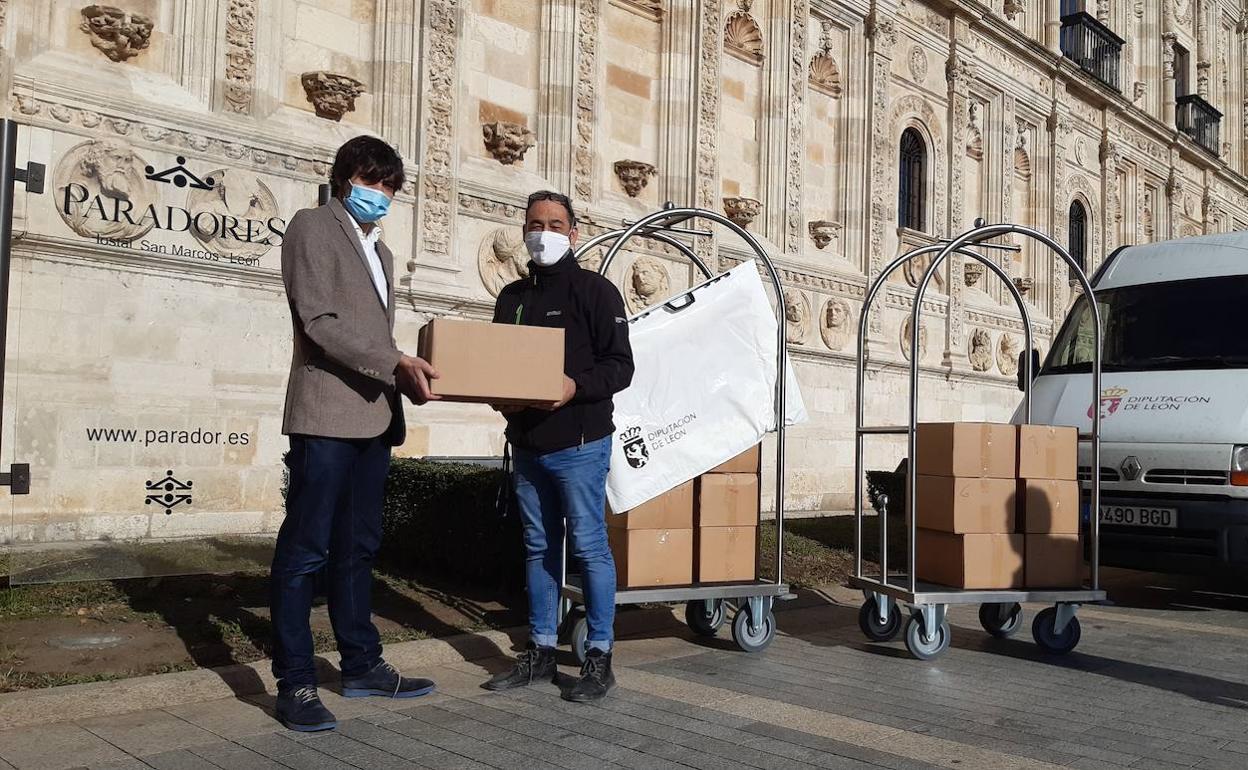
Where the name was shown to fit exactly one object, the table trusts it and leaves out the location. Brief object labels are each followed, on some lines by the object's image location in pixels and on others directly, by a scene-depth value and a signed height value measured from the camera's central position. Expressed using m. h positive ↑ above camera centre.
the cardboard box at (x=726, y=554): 6.11 -0.67
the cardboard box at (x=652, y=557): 5.91 -0.68
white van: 7.55 +0.29
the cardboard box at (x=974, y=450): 6.19 -0.07
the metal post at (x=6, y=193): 4.43 +0.89
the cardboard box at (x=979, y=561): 6.12 -0.68
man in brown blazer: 4.31 +0.11
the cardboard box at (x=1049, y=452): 6.31 -0.07
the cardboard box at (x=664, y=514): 5.97 -0.45
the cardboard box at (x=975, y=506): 6.16 -0.38
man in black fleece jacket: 4.96 -0.05
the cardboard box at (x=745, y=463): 6.23 -0.17
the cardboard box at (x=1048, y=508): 6.27 -0.39
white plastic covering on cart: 5.81 +0.23
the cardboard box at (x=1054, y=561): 6.28 -0.69
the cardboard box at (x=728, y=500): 6.15 -0.38
